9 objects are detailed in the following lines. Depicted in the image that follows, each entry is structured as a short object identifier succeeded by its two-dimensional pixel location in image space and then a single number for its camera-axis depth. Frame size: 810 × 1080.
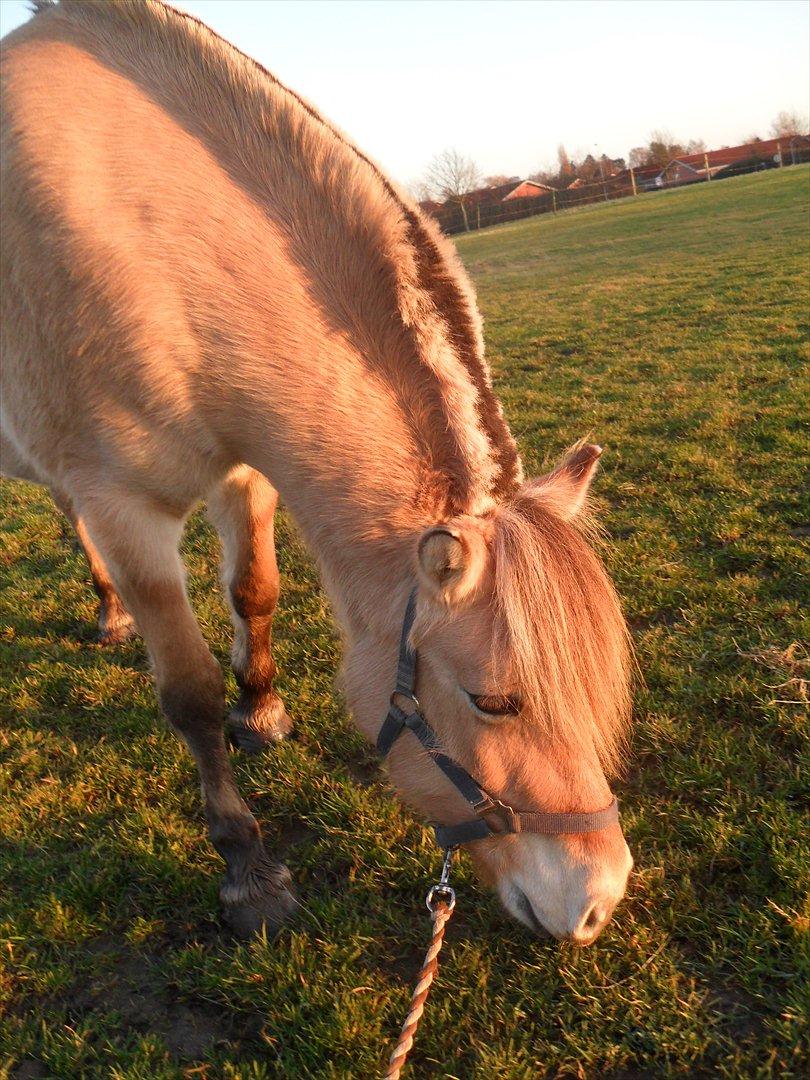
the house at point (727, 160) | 51.75
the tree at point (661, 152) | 68.00
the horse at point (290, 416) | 2.17
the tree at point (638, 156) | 82.75
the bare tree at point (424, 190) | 51.80
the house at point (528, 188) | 68.00
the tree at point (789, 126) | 93.62
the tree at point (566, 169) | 64.40
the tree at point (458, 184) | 61.06
